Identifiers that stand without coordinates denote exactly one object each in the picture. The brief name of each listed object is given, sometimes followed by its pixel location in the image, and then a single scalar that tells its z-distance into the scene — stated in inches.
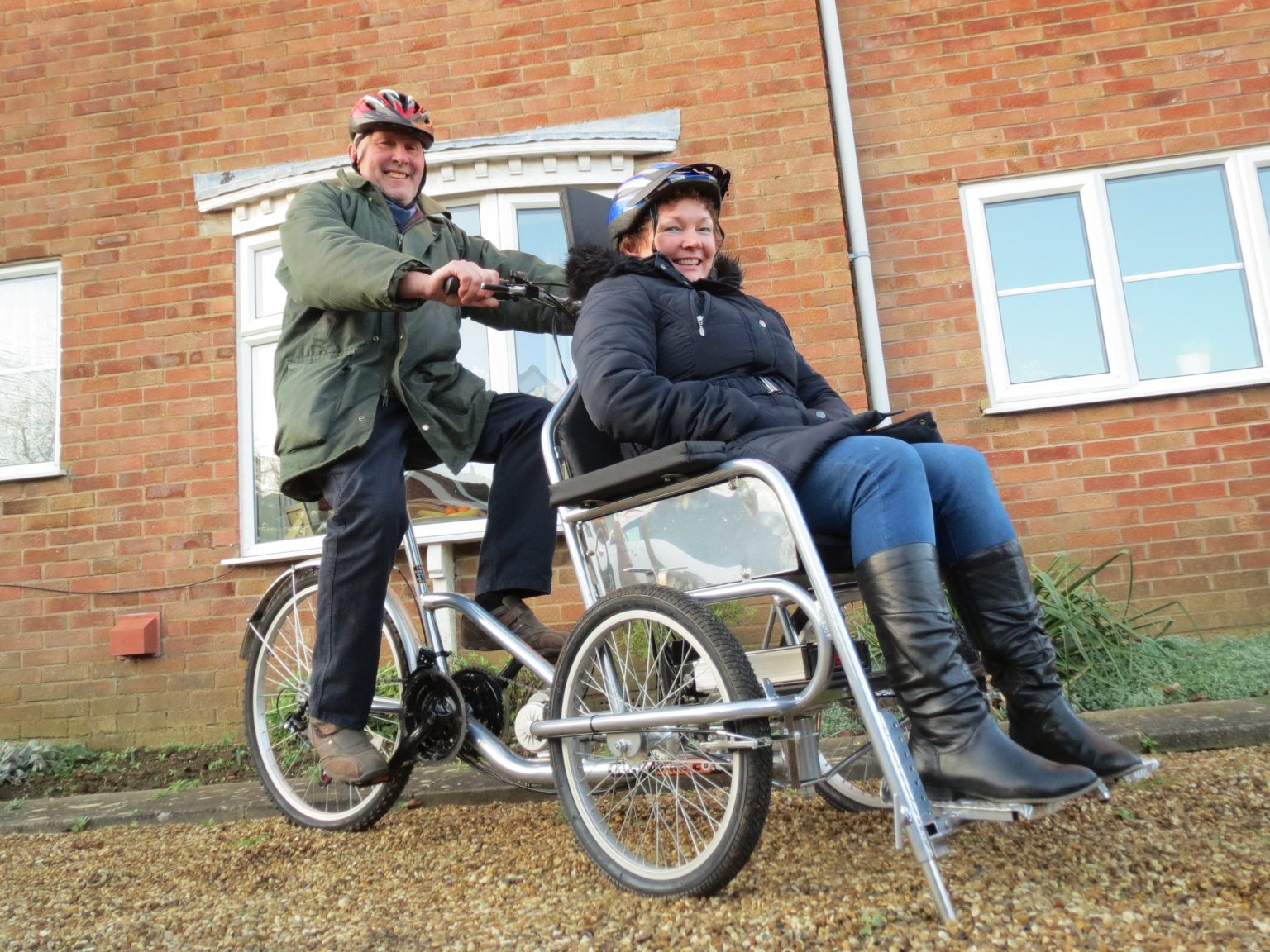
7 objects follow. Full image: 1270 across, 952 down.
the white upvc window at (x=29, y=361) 219.6
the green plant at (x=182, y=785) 151.3
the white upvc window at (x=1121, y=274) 204.7
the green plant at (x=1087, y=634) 160.4
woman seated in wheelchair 73.2
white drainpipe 200.3
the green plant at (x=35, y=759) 179.6
